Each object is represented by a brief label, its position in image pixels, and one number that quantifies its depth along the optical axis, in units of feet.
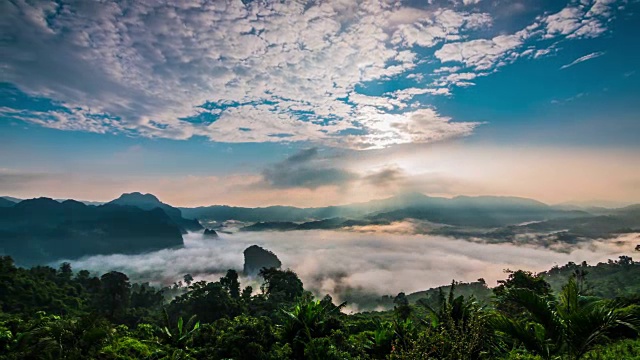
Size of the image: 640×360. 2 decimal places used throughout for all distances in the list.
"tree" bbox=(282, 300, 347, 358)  37.93
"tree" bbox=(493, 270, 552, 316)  96.04
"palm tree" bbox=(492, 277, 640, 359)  13.55
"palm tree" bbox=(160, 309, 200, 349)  51.29
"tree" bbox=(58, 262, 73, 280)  214.67
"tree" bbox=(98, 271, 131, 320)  171.22
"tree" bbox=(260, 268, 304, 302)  172.35
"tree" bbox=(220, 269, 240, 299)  188.14
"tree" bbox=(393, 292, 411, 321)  124.90
